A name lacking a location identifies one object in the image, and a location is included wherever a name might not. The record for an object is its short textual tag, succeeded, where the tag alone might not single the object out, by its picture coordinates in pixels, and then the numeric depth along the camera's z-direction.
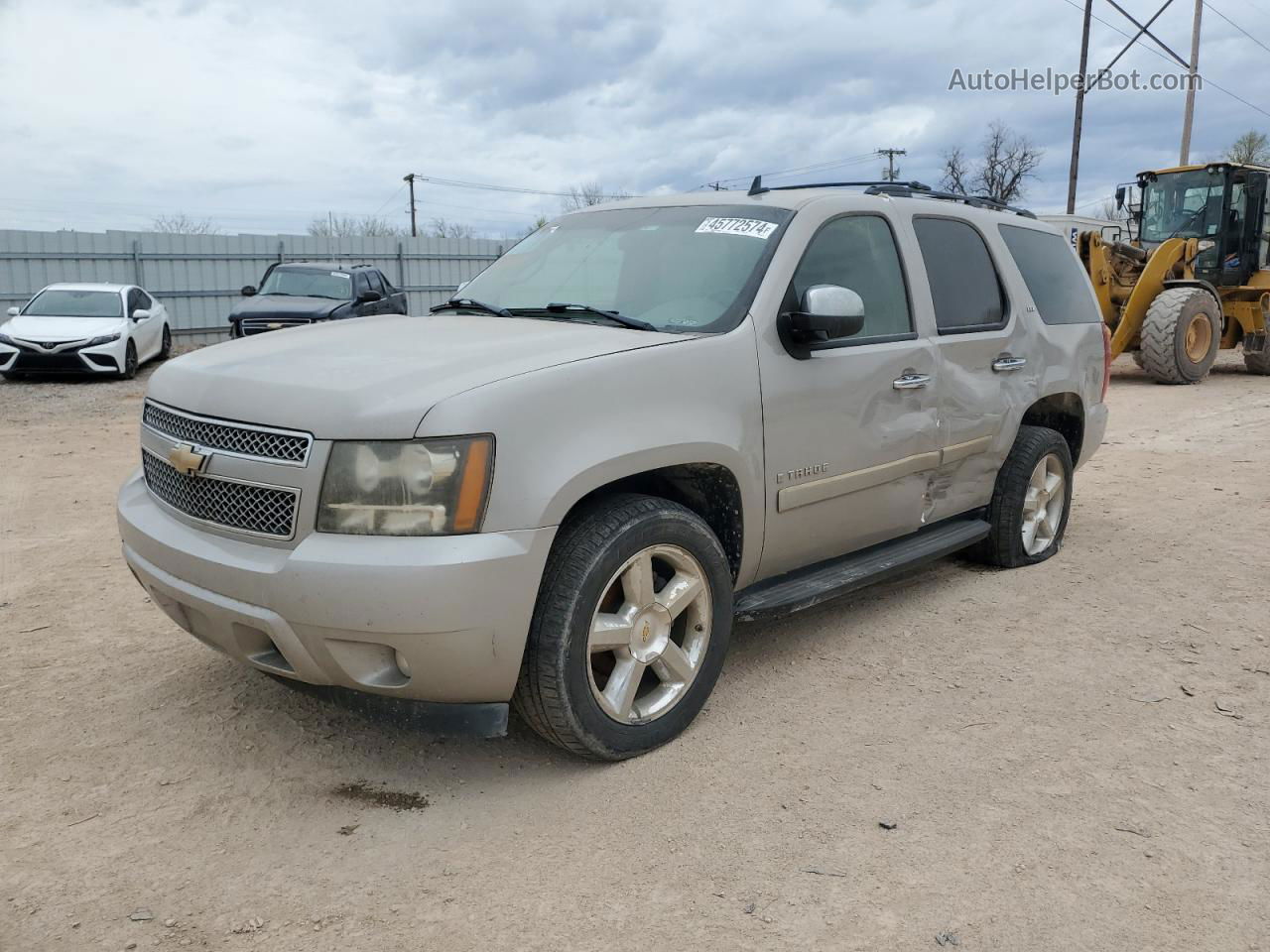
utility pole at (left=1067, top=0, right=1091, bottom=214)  27.30
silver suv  2.87
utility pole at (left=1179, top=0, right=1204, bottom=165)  28.78
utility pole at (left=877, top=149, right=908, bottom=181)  54.96
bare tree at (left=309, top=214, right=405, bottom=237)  53.16
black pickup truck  15.20
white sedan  14.52
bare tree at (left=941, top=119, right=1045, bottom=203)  46.66
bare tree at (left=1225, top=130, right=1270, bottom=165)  49.47
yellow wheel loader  14.11
